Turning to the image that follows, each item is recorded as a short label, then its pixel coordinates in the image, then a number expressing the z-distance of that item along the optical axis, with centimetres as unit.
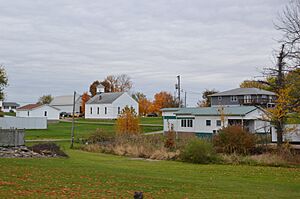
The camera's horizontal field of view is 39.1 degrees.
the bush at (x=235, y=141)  3478
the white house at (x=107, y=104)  9694
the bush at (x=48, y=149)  2706
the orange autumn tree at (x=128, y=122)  5246
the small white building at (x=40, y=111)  8819
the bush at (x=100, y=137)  4734
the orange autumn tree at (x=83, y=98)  11850
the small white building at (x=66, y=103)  12222
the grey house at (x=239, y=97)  6785
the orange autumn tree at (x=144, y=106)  12356
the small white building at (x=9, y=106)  15425
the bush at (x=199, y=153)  3098
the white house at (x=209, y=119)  5459
